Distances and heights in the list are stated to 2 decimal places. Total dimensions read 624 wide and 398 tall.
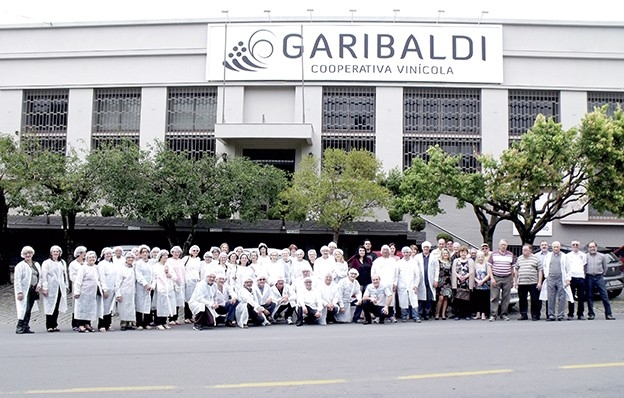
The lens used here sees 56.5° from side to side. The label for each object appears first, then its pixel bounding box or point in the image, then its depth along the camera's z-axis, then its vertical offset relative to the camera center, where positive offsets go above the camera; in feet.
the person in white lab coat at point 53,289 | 38.99 -4.09
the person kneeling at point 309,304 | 41.27 -5.14
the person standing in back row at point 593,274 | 44.19 -3.00
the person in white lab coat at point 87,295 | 38.70 -4.41
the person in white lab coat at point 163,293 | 40.98 -4.45
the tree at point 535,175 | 57.11 +6.07
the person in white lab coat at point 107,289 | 39.68 -4.11
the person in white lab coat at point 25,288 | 37.76 -3.95
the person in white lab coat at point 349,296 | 42.73 -4.70
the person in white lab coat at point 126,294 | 39.96 -4.43
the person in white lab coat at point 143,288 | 40.65 -4.09
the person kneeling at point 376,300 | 41.73 -4.84
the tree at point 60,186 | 65.77 +4.93
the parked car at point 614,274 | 53.98 -3.61
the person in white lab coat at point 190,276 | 43.75 -3.46
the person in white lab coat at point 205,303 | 40.19 -5.05
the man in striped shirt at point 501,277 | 43.04 -3.20
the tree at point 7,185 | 64.39 +4.76
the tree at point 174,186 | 69.21 +5.42
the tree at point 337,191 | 73.00 +5.22
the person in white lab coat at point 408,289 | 43.45 -4.21
